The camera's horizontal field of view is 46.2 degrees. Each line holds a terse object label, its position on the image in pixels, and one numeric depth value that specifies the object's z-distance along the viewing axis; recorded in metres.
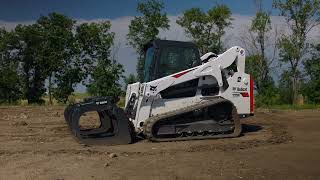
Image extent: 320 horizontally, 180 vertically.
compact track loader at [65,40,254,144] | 8.56
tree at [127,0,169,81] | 24.82
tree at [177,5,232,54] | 27.13
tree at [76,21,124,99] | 24.97
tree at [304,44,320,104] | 22.90
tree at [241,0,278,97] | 26.15
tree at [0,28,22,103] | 27.64
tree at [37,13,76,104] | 26.60
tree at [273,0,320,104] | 25.57
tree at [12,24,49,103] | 27.92
